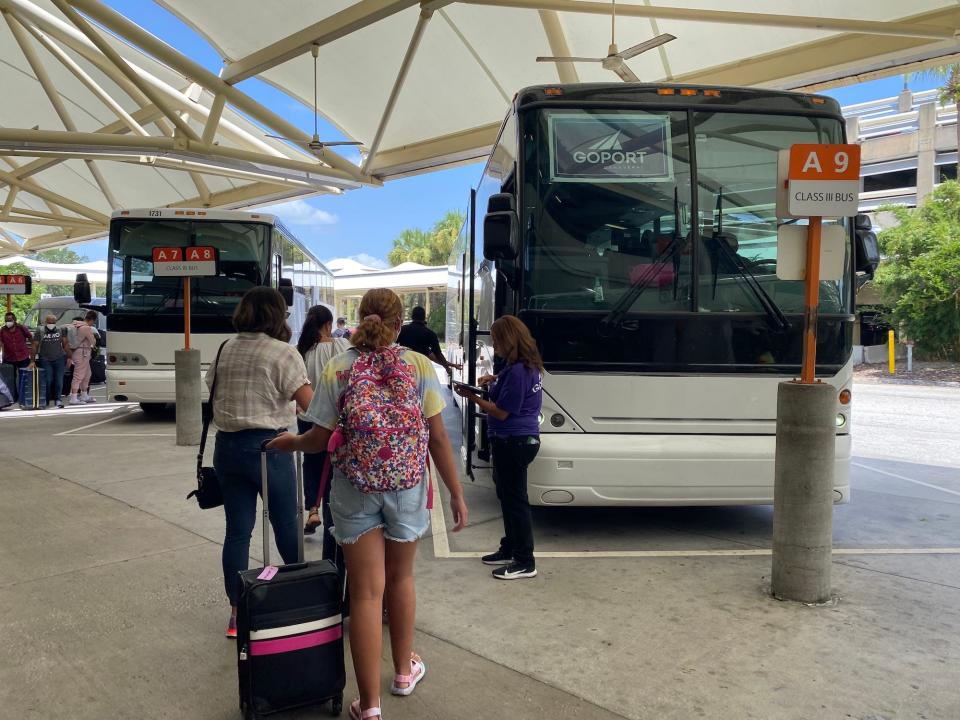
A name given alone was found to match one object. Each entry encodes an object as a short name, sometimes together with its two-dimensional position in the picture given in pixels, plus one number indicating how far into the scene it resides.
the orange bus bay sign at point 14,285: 15.12
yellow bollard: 25.19
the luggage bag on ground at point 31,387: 14.87
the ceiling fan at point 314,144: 16.06
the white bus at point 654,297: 5.54
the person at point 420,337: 10.30
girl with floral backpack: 3.01
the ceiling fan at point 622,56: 10.85
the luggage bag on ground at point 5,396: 14.69
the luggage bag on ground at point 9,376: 15.03
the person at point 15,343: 15.04
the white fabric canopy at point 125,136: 15.41
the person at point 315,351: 5.27
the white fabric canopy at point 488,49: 11.31
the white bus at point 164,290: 12.01
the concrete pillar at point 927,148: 46.94
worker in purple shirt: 4.90
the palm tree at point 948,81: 28.33
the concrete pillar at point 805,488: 4.50
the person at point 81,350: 15.29
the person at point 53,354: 14.77
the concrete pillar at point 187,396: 10.35
